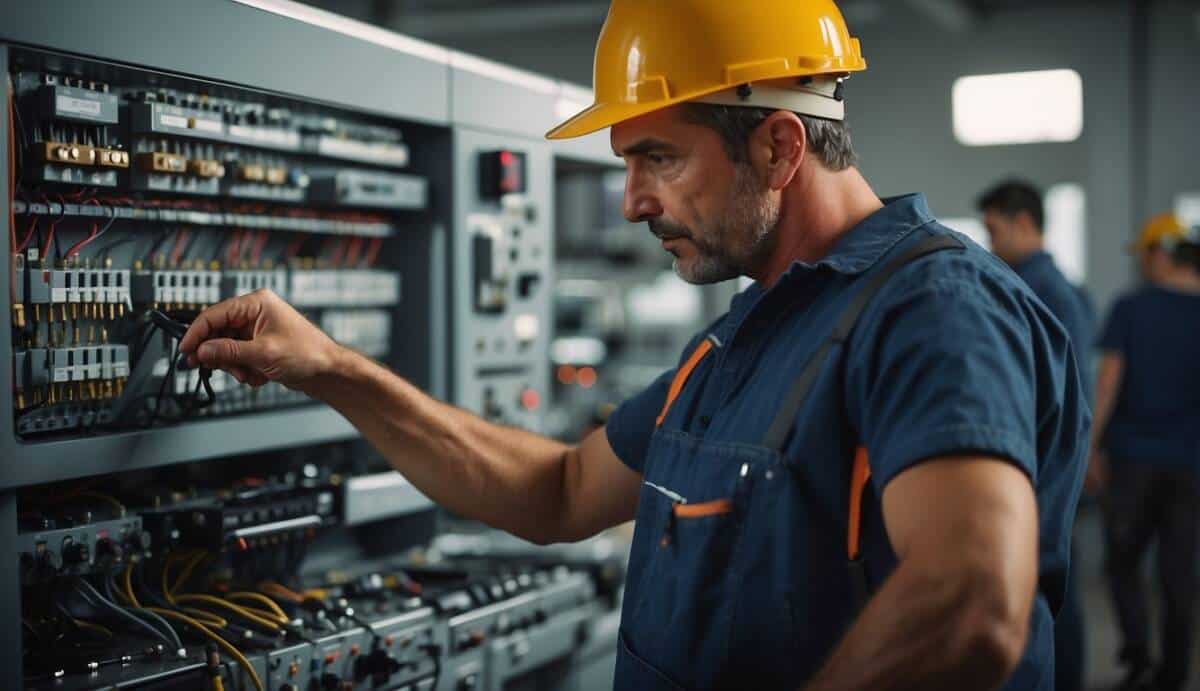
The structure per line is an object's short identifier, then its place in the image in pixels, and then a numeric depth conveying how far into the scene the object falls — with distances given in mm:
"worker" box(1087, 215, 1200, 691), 4125
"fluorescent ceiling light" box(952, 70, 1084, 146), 7227
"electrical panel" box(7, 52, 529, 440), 1601
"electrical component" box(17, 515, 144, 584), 1549
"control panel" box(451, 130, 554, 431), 2414
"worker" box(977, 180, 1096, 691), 3430
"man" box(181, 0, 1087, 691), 1072
